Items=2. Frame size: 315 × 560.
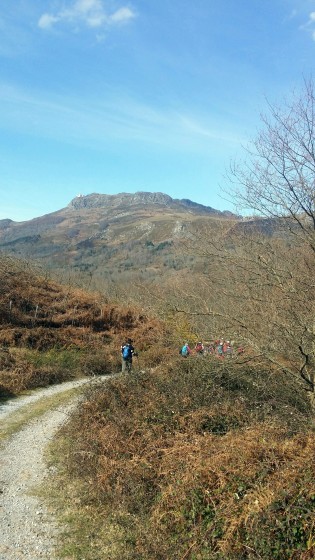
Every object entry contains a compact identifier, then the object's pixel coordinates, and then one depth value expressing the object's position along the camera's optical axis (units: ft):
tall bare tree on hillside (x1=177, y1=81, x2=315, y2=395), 26.73
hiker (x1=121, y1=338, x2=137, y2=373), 59.77
